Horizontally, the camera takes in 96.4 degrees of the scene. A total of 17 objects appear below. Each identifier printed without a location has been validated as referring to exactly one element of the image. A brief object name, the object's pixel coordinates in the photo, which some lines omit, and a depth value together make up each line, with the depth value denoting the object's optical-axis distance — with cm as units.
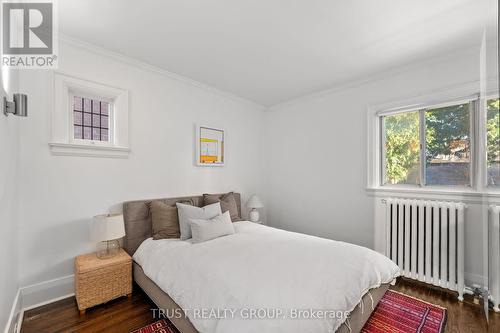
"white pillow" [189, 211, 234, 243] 238
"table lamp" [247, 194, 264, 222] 374
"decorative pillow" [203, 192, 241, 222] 311
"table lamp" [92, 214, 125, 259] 207
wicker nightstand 192
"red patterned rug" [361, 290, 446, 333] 179
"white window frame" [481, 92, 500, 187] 98
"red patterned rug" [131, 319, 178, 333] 173
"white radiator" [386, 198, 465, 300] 229
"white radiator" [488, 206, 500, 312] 96
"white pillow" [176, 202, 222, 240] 250
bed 126
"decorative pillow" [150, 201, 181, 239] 251
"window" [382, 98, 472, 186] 248
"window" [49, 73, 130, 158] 217
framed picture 328
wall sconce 146
